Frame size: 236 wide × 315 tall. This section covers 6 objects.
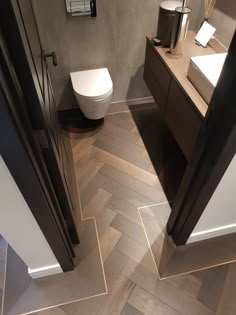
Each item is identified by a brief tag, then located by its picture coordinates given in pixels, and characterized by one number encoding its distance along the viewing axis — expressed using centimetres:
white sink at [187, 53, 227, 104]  126
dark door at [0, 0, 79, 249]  50
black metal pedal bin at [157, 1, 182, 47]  159
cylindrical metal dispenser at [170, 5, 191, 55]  149
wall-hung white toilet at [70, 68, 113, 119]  186
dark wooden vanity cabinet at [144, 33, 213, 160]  134
